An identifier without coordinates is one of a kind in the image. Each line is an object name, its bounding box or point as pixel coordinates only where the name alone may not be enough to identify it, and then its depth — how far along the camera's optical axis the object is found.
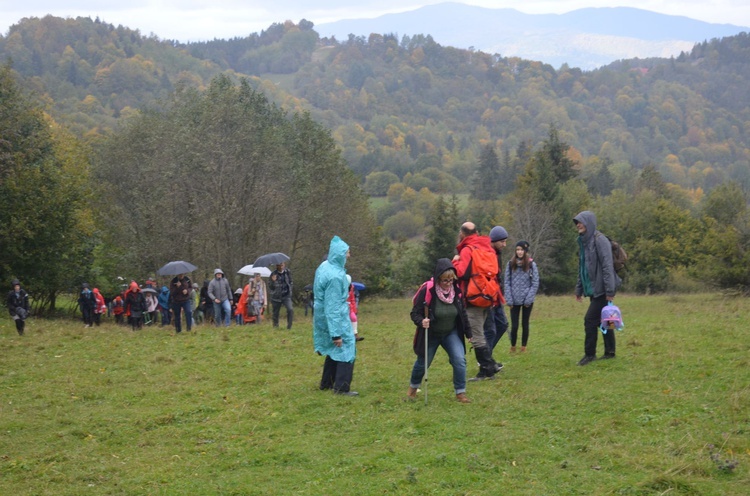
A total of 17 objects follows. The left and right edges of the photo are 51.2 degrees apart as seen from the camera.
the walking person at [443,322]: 9.56
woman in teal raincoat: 10.44
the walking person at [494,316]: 11.75
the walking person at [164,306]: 26.62
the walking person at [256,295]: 23.17
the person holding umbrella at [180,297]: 20.73
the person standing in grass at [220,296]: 22.56
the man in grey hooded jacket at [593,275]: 11.10
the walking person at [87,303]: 27.80
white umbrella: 23.79
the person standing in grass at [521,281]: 12.84
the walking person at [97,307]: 28.34
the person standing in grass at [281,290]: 19.70
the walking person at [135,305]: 24.45
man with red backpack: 10.61
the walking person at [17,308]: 20.19
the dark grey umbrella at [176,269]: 21.69
